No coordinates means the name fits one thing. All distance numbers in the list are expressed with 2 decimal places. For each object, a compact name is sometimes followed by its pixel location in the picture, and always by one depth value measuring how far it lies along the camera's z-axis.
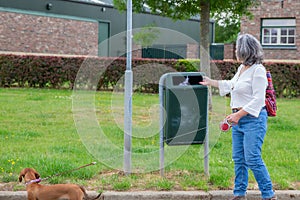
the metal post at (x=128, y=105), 6.13
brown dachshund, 5.02
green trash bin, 5.99
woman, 5.12
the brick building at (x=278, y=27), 26.00
